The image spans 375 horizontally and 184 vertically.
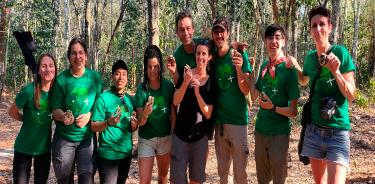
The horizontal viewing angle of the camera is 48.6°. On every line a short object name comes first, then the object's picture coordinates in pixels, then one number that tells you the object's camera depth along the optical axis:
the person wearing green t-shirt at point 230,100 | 3.98
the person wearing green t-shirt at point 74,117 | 3.89
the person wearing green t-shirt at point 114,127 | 3.92
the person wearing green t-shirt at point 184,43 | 4.12
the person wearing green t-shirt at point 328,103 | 3.27
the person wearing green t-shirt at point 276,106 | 3.76
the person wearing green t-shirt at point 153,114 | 4.04
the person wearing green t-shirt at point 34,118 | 3.96
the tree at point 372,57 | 20.02
